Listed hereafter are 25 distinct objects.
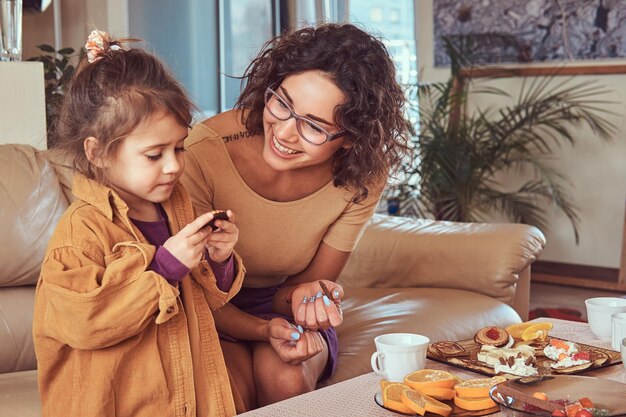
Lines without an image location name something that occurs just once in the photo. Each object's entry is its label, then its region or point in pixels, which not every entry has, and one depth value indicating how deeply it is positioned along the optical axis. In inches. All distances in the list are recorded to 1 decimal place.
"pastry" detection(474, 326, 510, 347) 70.2
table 57.7
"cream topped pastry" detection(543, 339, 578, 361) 67.5
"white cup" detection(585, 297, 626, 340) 74.9
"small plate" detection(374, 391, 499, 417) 56.4
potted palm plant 193.3
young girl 61.4
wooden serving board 65.1
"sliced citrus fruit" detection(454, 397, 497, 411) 57.0
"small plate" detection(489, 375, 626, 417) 53.0
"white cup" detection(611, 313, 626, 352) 69.6
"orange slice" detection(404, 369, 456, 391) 58.6
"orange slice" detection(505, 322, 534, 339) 73.7
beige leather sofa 86.5
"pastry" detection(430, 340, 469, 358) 68.1
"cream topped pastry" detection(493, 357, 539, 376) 63.2
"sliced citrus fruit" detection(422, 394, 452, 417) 55.7
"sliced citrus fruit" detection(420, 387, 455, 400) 58.4
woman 76.3
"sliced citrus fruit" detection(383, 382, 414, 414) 56.6
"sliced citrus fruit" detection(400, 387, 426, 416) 55.5
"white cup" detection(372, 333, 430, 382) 62.0
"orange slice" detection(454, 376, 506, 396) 57.6
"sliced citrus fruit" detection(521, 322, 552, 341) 72.6
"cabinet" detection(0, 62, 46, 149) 102.0
